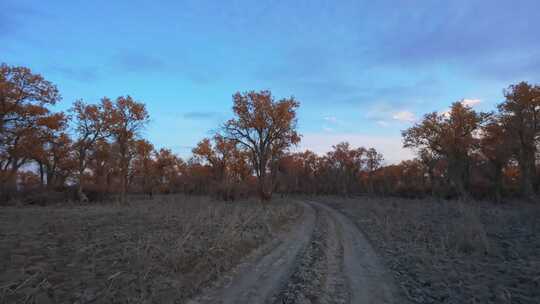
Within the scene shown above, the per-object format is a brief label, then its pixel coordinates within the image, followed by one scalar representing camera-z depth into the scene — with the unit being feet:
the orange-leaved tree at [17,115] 88.63
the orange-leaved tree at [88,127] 106.83
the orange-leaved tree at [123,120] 111.24
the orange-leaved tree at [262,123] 97.14
